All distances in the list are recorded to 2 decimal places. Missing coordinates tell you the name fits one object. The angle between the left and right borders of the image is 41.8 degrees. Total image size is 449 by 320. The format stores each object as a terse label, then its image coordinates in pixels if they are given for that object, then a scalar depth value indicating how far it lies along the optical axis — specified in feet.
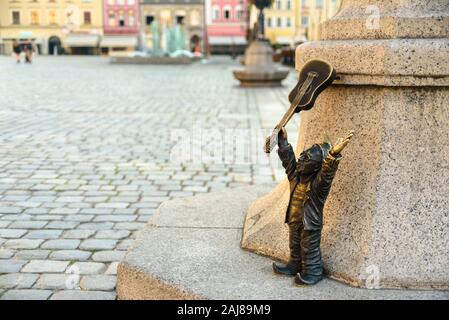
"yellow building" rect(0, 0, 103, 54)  130.72
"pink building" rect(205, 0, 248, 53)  232.94
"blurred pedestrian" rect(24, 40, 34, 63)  127.52
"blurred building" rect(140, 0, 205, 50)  232.73
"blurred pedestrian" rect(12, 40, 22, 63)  131.64
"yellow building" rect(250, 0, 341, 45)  234.38
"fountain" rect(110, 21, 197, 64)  124.88
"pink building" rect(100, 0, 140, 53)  223.30
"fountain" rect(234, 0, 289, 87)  63.77
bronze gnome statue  8.79
